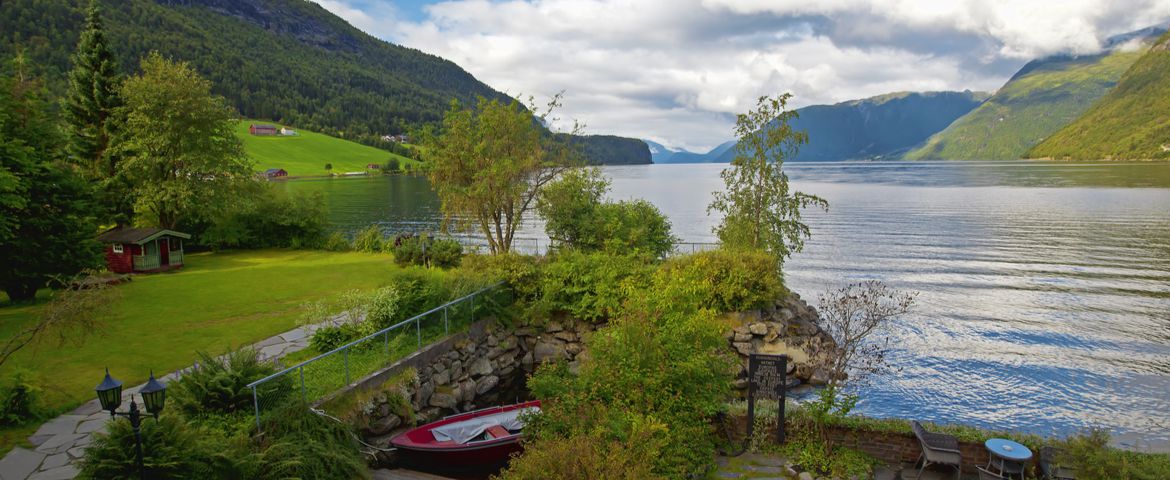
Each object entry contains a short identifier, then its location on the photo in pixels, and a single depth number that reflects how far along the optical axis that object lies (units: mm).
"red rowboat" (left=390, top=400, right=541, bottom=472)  12289
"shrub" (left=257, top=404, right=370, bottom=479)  9430
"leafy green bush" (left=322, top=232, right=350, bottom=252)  33781
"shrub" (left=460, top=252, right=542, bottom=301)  19766
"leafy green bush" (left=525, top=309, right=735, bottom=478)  9711
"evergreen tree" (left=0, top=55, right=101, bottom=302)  17391
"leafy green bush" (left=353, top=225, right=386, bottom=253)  33219
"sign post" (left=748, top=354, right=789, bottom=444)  12047
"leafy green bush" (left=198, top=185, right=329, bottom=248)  32969
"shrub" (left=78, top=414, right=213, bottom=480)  7805
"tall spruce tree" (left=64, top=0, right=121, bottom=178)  29188
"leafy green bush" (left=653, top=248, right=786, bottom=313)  19344
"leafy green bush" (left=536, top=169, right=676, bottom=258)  24641
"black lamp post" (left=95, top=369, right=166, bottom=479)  7359
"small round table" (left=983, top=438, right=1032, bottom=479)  10400
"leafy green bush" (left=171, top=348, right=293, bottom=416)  10250
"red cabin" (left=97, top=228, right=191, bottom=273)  25047
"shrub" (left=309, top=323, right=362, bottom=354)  14789
